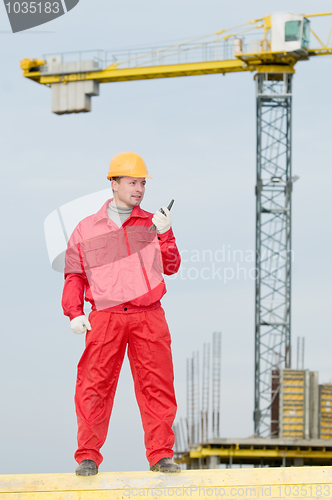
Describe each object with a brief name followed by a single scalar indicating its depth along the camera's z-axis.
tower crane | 61.50
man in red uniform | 14.91
